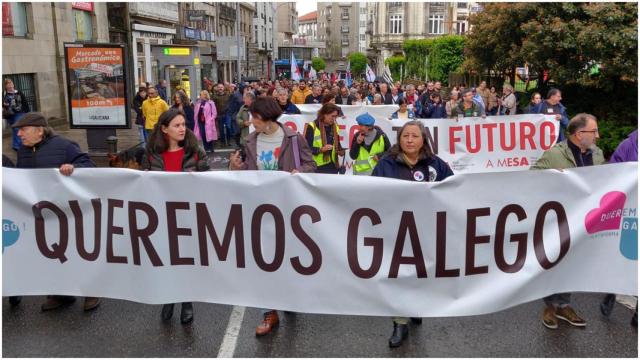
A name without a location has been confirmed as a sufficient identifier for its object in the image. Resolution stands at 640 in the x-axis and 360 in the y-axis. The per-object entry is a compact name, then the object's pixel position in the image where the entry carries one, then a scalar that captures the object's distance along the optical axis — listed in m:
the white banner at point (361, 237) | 3.96
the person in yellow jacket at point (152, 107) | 12.97
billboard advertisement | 12.47
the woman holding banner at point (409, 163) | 4.27
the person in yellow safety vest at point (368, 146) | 6.33
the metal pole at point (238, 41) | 34.76
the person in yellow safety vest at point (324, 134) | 6.78
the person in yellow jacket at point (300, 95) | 15.27
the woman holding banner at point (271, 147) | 4.71
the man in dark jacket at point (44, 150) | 4.80
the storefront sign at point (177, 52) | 22.61
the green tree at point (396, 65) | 60.64
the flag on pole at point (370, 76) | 25.28
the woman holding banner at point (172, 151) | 4.67
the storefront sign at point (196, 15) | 39.03
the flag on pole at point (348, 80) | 35.75
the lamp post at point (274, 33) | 93.15
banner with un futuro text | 9.70
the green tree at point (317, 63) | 115.78
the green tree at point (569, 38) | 12.09
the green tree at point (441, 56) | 41.12
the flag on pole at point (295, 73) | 30.34
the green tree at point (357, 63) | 119.16
